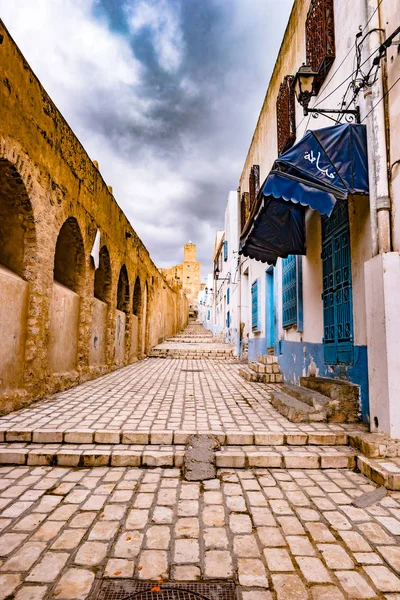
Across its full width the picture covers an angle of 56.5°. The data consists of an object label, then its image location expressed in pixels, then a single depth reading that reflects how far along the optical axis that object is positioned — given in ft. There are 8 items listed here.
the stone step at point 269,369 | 27.78
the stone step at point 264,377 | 27.48
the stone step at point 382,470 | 10.45
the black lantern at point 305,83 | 16.12
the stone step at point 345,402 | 15.31
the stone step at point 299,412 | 15.35
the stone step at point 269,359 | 28.47
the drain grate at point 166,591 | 6.20
